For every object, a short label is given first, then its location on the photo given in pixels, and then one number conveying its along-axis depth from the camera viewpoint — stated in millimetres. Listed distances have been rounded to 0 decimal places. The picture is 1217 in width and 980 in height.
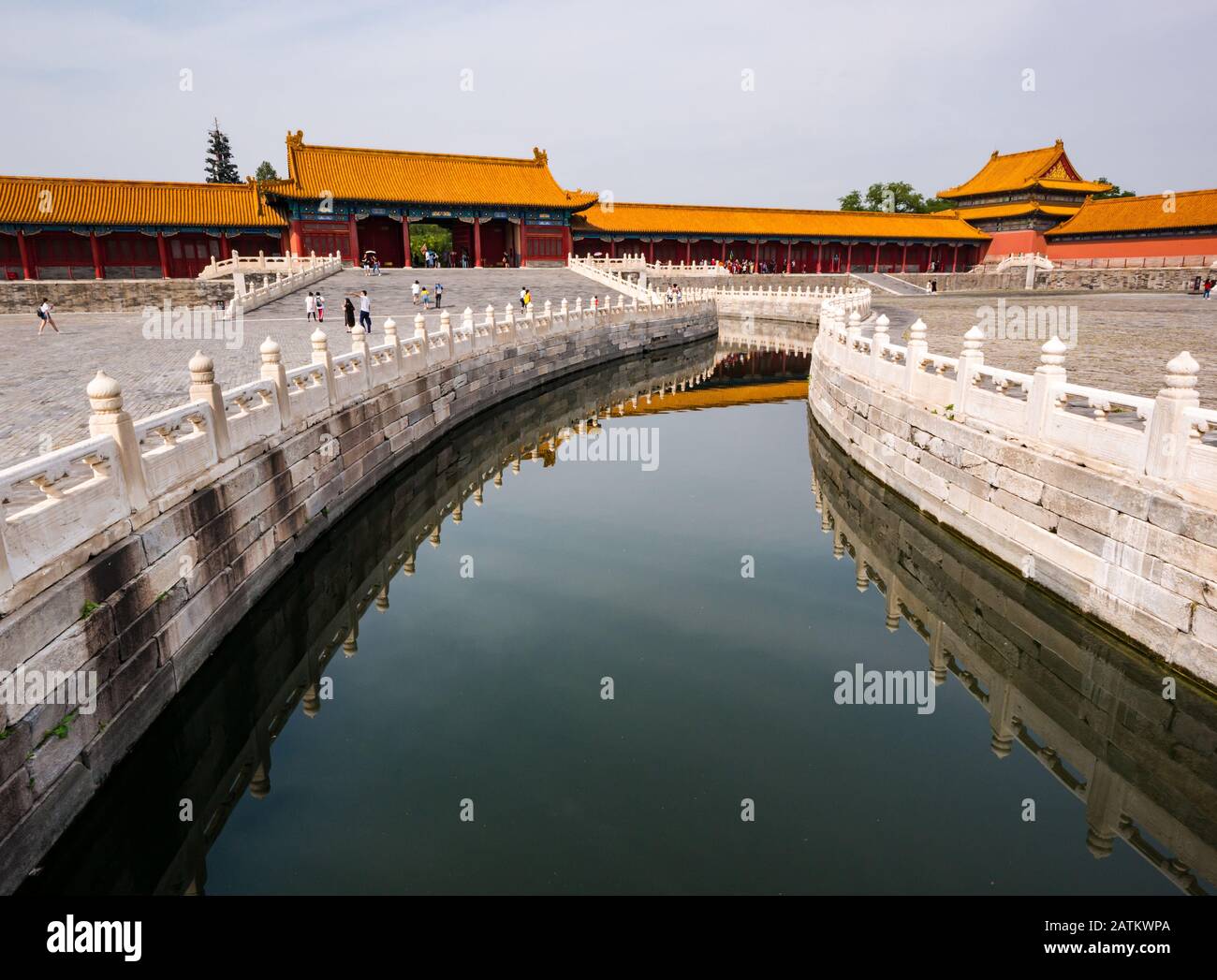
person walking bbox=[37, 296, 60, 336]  19545
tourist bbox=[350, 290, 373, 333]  20211
